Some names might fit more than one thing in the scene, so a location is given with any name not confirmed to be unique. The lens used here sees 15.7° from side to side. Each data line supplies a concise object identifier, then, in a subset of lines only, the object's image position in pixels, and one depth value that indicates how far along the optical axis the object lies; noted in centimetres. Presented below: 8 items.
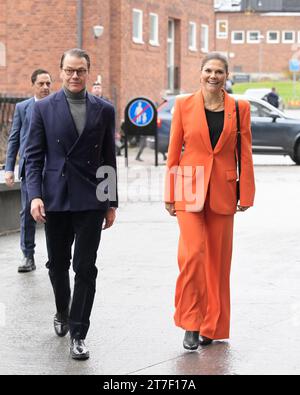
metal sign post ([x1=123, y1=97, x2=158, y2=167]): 2455
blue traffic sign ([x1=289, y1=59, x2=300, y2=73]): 6744
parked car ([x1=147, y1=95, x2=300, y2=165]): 2730
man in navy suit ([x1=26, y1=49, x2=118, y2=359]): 704
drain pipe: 3547
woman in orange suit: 729
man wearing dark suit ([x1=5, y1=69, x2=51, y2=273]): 1019
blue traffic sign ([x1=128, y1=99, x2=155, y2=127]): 2450
